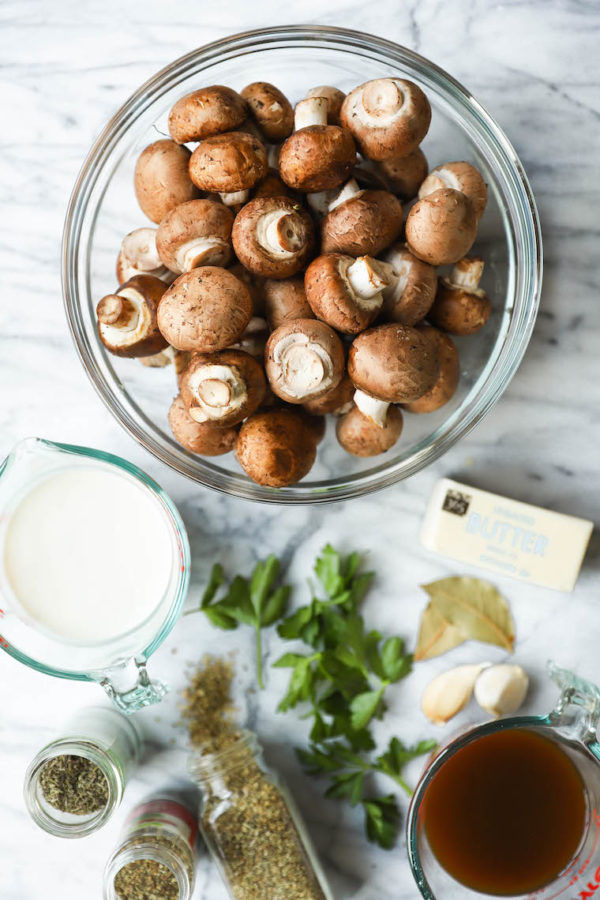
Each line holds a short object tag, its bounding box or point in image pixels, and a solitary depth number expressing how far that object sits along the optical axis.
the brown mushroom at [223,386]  0.63
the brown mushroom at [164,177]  0.65
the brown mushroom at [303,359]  0.63
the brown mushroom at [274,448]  0.64
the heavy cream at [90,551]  0.70
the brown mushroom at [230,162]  0.63
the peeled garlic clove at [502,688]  0.73
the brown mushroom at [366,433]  0.67
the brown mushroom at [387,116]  0.64
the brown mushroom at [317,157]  0.63
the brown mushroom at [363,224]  0.64
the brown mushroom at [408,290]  0.65
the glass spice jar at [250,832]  0.72
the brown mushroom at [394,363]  0.63
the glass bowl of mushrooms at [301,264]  0.63
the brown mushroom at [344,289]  0.63
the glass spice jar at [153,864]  0.71
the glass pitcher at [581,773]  0.67
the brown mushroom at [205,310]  0.63
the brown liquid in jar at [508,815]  0.70
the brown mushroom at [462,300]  0.67
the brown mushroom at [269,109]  0.65
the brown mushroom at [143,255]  0.67
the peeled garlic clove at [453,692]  0.74
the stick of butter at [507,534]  0.72
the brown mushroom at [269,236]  0.63
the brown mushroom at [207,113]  0.64
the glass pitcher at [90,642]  0.69
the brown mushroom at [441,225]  0.63
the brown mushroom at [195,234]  0.64
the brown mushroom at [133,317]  0.65
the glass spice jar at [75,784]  0.70
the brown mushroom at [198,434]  0.66
